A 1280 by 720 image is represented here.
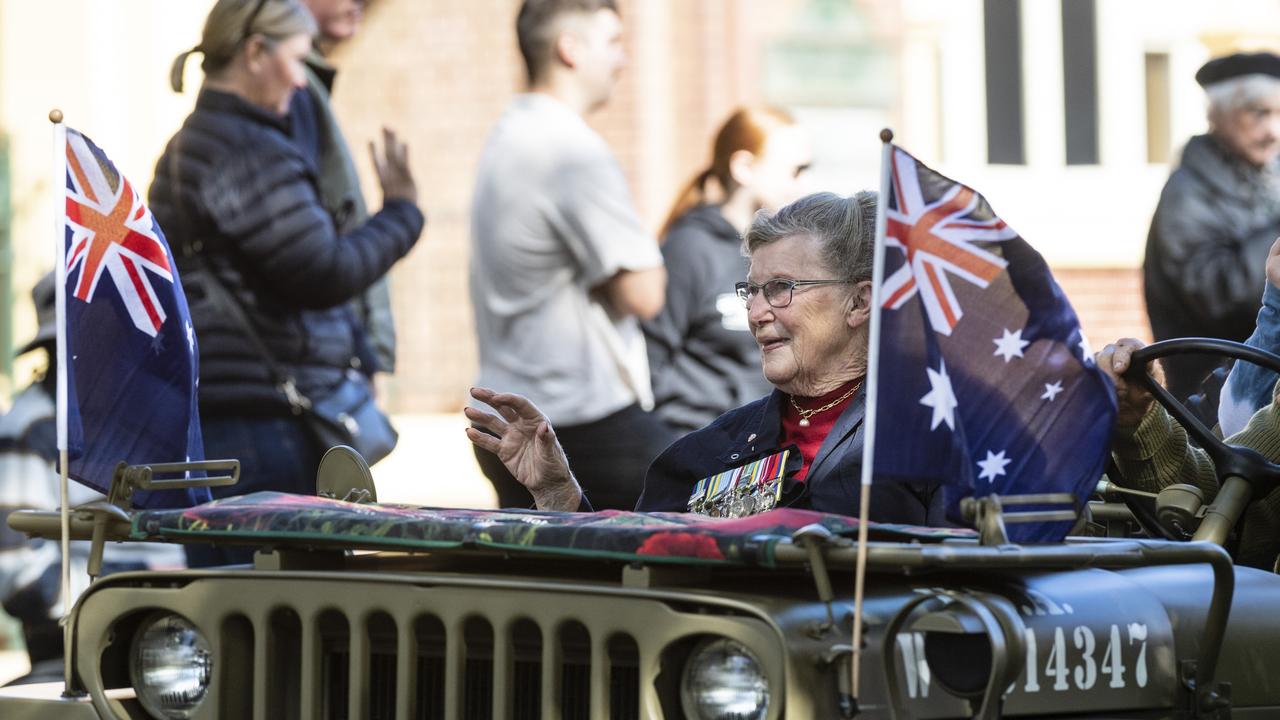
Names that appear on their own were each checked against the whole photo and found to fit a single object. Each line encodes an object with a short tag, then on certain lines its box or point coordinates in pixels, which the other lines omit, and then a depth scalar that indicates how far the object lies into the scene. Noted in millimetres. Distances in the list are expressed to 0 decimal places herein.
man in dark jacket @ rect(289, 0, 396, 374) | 15805
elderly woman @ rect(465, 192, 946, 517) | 8852
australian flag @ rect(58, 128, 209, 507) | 8336
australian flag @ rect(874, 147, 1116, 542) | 6406
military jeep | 6047
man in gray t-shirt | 15523
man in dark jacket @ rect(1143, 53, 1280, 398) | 18016
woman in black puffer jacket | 14703
